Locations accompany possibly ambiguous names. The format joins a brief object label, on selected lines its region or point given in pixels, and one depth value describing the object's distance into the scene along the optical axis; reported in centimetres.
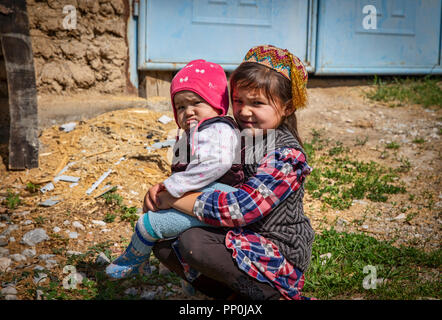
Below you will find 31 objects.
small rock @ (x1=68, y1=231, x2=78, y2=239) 327
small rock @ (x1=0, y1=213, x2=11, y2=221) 349
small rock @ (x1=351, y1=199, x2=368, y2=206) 393
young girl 202
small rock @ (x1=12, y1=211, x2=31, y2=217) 356
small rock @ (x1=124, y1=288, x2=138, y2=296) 263
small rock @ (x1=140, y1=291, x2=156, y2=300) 260
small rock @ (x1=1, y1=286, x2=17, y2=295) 250
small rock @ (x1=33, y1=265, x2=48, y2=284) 266
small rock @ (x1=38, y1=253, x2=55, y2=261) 294
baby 206
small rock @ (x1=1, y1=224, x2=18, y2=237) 326
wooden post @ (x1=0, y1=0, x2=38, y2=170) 420
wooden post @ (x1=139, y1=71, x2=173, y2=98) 543
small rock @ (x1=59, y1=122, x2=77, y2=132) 481
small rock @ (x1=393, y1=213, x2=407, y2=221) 363
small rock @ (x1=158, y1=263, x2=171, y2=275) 286
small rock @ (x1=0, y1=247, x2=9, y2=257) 298
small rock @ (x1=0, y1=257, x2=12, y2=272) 279
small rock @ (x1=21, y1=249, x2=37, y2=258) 298
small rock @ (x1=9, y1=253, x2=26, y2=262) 291
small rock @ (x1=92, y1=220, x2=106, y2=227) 348
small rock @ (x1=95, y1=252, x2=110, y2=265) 293
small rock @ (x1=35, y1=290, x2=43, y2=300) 247
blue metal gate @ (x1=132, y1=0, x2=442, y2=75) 534
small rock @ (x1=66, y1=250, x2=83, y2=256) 300
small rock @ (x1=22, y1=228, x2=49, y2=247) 315
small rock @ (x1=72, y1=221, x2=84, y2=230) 340
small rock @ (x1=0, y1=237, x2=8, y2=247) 312
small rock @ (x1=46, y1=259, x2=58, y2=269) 284
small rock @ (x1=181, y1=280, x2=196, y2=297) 257
